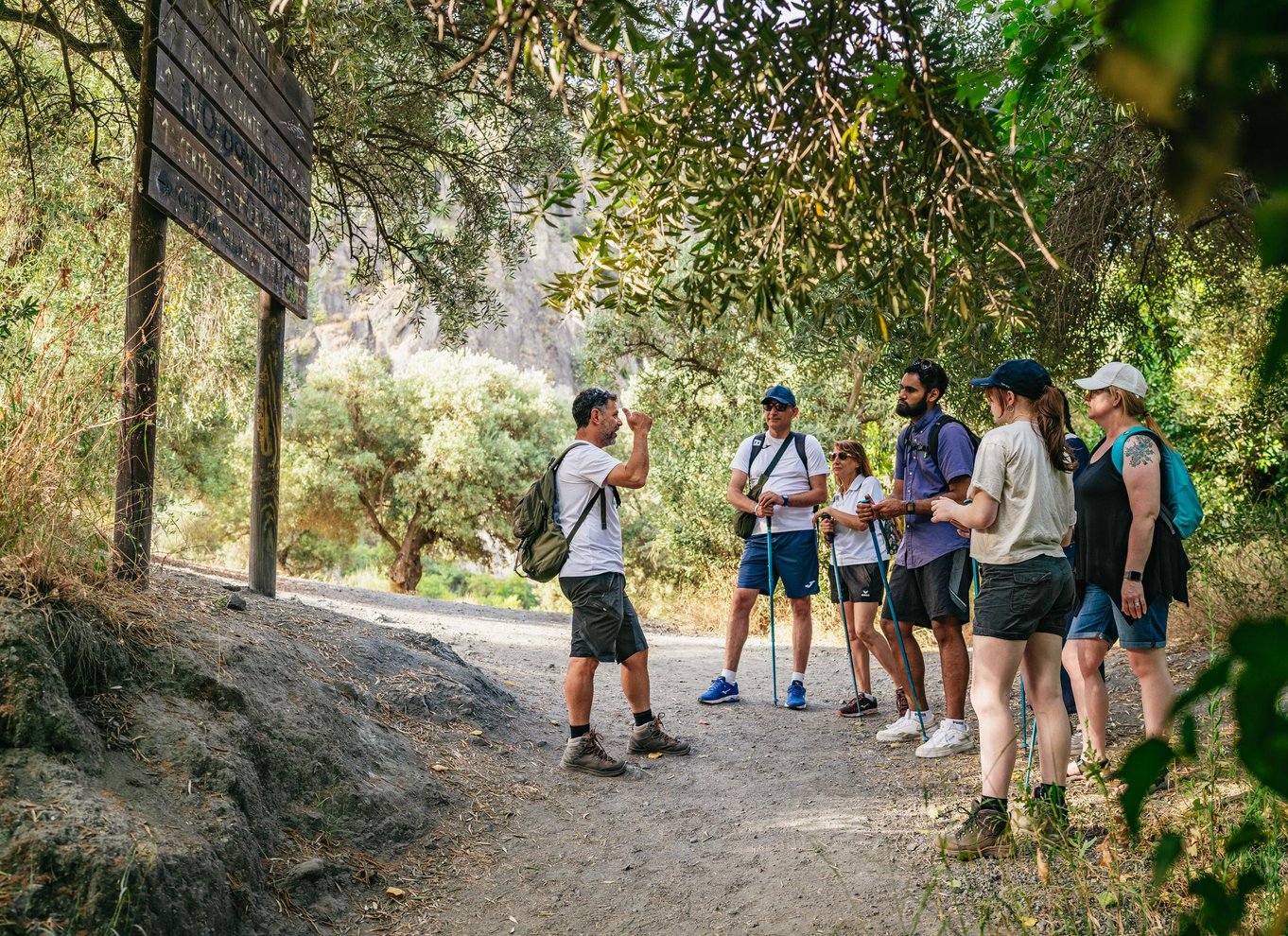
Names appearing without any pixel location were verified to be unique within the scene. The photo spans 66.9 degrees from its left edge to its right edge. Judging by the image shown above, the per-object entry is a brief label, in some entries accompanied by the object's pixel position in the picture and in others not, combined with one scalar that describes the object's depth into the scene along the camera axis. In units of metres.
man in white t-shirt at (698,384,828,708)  7.26
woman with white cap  4.59
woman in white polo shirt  6.80
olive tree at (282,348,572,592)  26.41
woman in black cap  4.16
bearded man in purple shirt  5.73
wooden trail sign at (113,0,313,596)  4.52
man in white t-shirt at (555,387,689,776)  5.77
